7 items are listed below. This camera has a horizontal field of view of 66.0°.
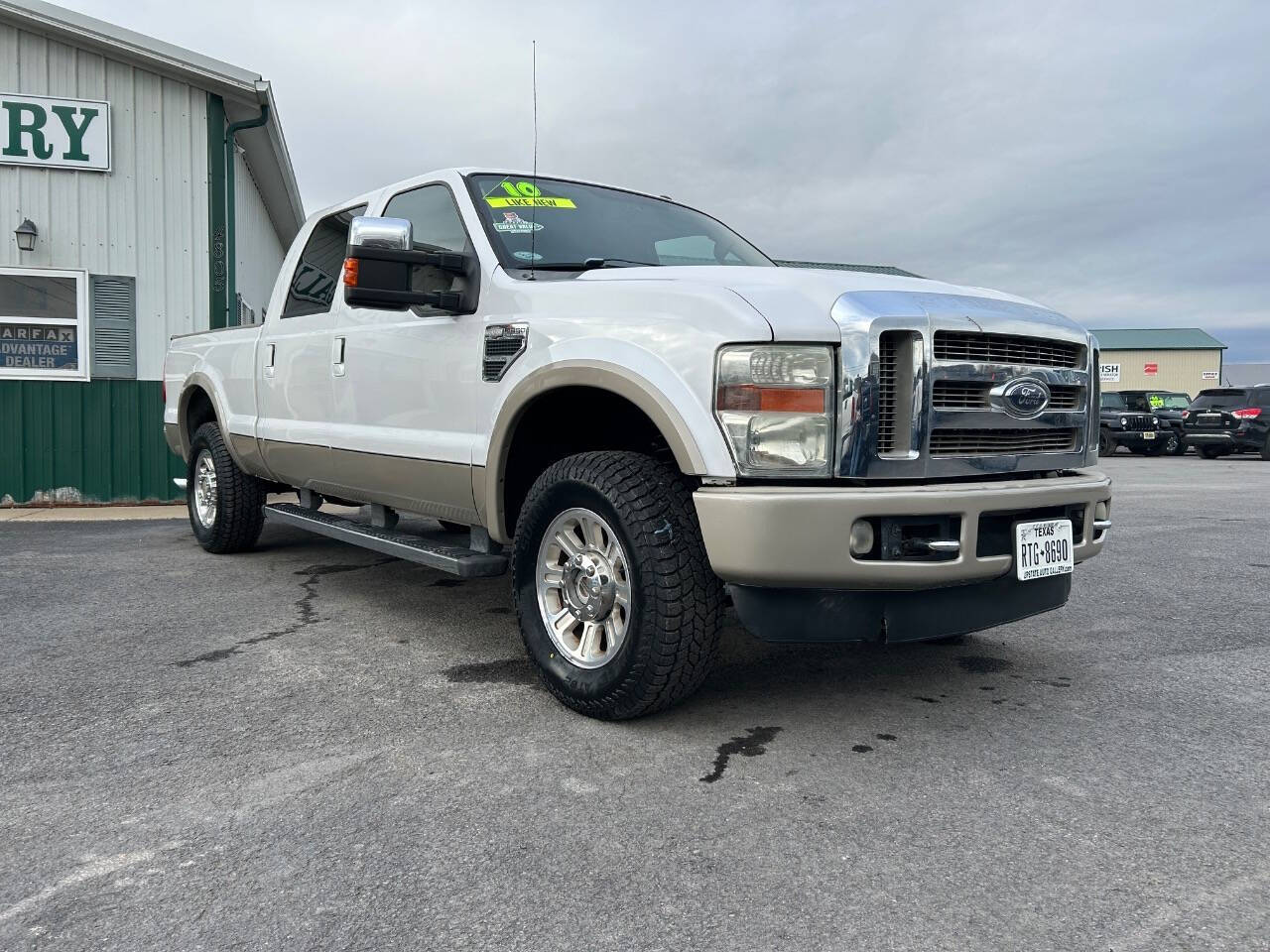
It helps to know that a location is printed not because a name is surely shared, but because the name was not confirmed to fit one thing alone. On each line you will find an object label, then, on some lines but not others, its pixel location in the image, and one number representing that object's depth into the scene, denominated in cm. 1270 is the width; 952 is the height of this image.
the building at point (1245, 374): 6181
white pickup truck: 274
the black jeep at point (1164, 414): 2188
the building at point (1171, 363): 6109
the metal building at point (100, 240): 919
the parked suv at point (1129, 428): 2161
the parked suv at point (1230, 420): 1995
